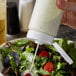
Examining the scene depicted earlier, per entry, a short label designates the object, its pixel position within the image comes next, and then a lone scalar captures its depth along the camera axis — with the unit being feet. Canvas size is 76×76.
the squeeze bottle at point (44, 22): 1.85
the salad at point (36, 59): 2.26
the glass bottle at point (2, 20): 2.89
